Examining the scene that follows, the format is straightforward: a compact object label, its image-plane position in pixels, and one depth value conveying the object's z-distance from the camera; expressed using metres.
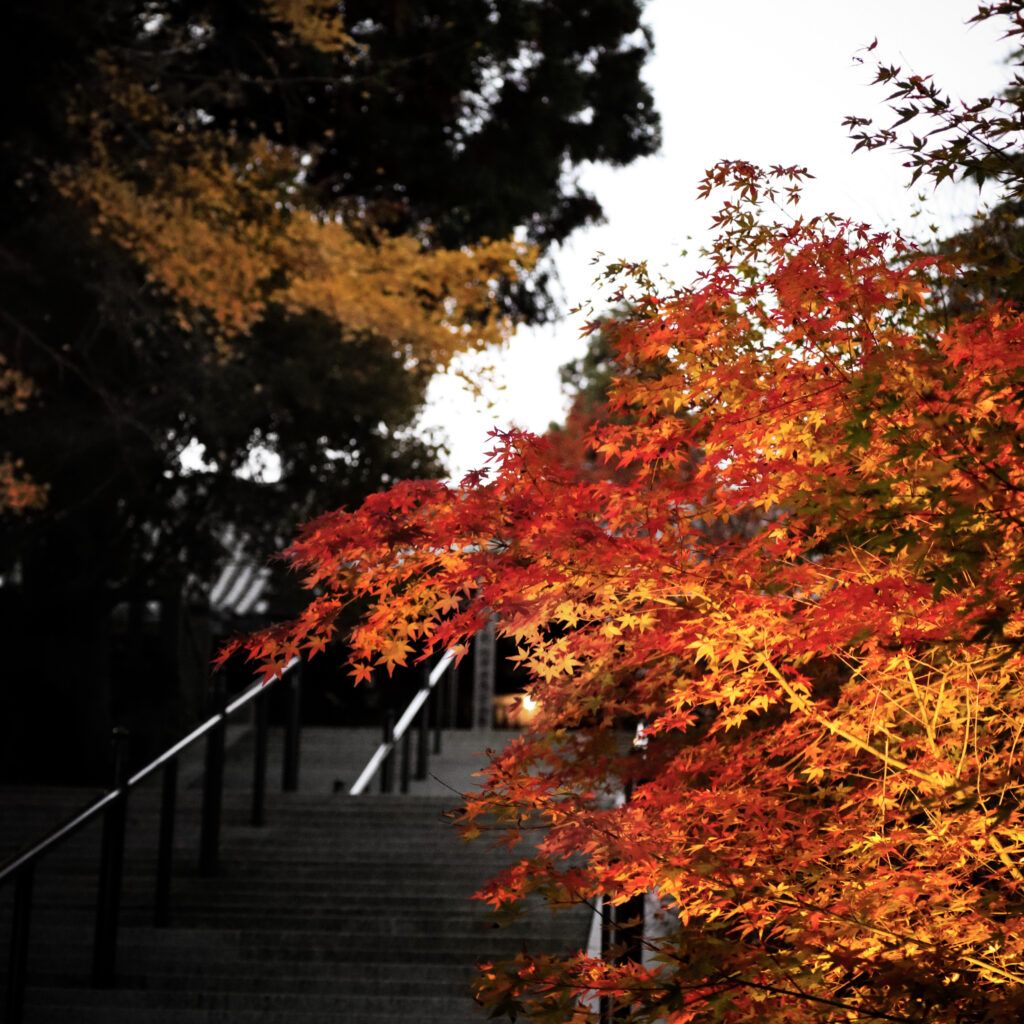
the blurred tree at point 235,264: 10.39
